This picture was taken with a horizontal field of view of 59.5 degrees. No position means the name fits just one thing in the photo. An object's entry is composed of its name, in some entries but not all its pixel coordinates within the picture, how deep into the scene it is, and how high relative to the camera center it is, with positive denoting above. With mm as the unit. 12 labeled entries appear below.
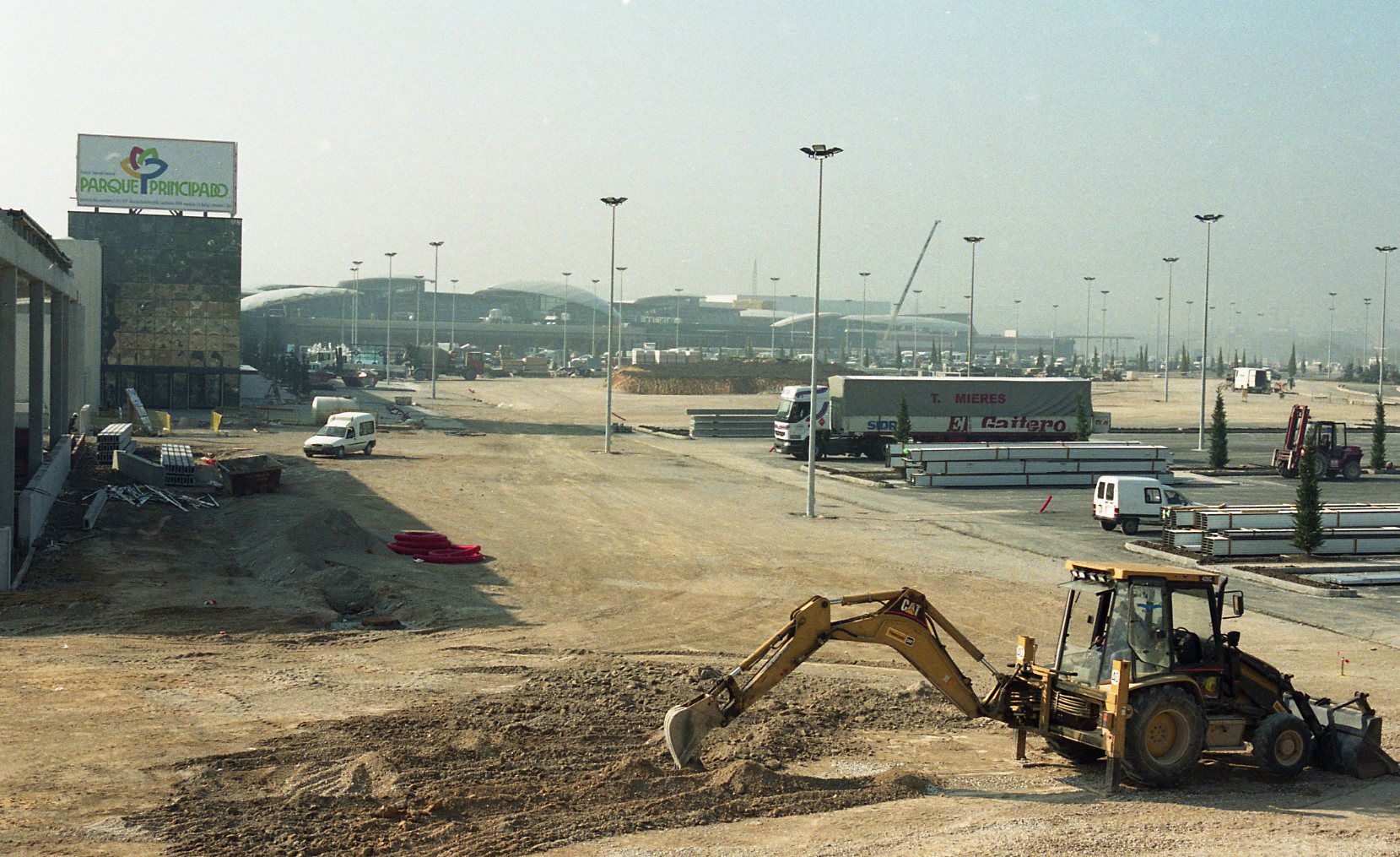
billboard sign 75938 +12273
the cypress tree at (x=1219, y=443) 54094 -2164
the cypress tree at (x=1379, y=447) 55531 -2194
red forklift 51625 -2380
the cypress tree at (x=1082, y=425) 57125 -1542
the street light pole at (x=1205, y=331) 61609 +3382
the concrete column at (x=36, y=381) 34438 -369
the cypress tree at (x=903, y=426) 54219 -1690
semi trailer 55750 -1086
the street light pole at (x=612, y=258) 55994 +5895
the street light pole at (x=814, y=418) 36656 -1037
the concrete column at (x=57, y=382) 41000 -465
